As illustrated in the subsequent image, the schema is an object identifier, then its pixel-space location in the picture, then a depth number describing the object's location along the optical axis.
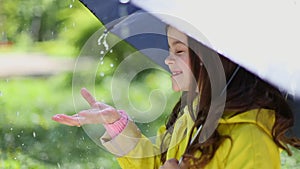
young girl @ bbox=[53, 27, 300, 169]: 2.11
